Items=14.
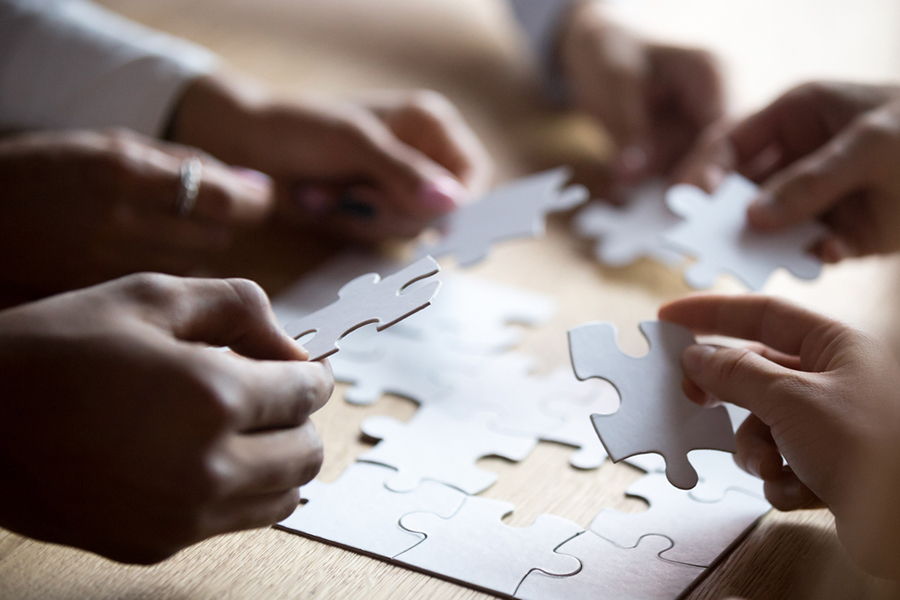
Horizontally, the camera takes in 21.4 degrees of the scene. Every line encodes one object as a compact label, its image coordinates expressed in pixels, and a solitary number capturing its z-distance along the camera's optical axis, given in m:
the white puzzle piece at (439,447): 0.73
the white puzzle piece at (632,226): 0.88
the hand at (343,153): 0.86
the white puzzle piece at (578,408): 0.74
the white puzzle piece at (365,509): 0.71
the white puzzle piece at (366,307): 0.70
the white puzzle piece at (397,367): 0.77
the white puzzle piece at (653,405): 0.71
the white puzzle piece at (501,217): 0.83
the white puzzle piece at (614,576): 0.69
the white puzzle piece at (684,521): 0.71
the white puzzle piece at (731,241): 0.82
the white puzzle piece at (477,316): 0.81
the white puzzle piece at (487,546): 0.70
